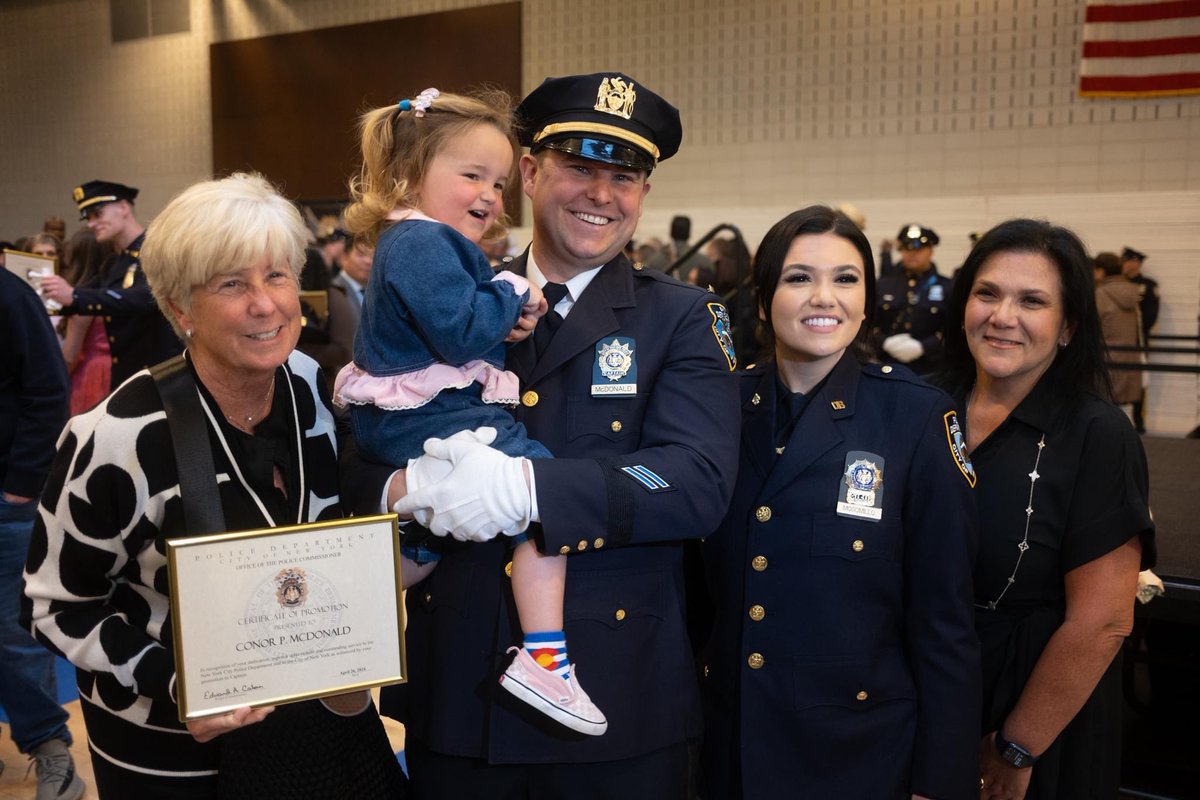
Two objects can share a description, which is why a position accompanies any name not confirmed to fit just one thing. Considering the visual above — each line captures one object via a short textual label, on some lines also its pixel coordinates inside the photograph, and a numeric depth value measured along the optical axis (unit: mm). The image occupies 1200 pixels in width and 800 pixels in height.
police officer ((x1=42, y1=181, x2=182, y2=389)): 5074
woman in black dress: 1925
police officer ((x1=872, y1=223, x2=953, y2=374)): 6246
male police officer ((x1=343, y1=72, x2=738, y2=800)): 1569
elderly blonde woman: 1597
